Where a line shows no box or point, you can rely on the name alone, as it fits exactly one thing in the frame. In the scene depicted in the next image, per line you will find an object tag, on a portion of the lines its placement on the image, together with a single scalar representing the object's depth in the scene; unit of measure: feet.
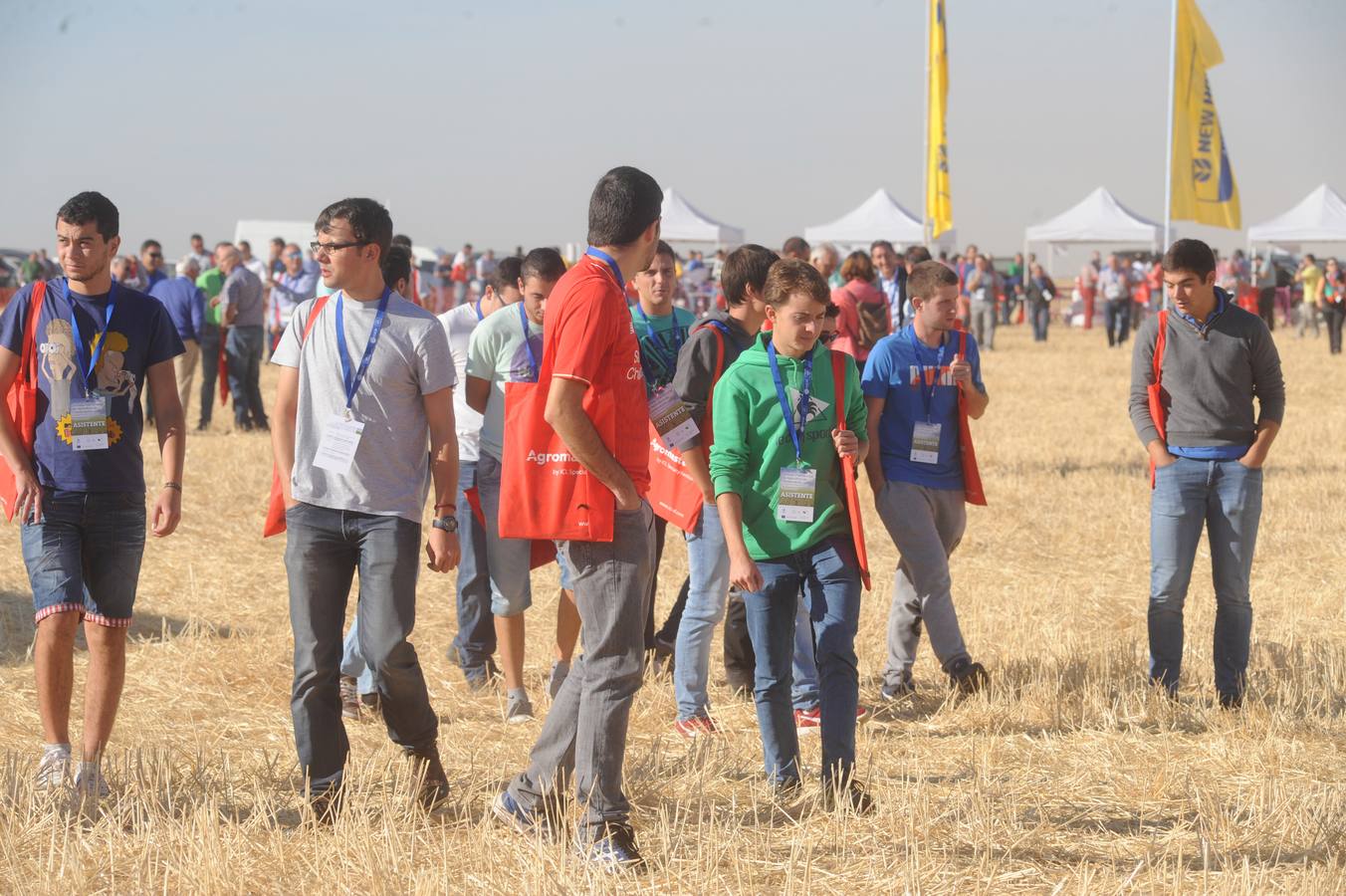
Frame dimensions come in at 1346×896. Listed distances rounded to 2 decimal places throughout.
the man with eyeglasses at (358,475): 31.12
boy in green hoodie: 33.30
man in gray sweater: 41.98
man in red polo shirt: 28.14
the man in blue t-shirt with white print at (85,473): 33.22
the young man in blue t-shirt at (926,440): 43.32
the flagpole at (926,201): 132.06
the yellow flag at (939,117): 132.05
